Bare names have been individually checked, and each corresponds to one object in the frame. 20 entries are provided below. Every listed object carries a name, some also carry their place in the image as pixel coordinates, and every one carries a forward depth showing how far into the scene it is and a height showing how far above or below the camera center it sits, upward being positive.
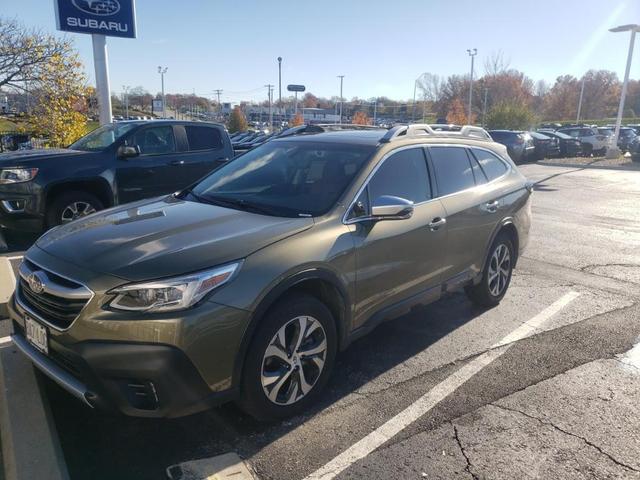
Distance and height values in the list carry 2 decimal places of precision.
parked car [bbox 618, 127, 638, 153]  30.25 -1.08
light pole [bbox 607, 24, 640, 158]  22.46 +2.93
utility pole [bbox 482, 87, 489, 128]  70.67 +2.31
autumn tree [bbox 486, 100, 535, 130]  36.53 -0.07
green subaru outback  2.49 -0.91
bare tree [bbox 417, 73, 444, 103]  90.88 +4.00
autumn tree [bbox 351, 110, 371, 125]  66.17 -0.75
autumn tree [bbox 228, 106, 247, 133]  61.84 -1.43
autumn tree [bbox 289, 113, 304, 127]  61.16 -0.95
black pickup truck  6.45 -0.84
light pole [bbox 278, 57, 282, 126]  59.86 +4.69
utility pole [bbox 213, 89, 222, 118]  115.80 +0.44
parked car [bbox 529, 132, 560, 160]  24.66 -1.40
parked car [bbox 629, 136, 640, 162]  23.90 -1.48
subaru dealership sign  12.05 +2.17
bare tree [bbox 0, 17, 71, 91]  15.72 +1.53
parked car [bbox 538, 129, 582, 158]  27.20 -1.45
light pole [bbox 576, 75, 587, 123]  75.19 +1.53
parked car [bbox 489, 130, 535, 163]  22.34 -1.15
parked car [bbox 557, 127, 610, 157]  27.55 -1.27
